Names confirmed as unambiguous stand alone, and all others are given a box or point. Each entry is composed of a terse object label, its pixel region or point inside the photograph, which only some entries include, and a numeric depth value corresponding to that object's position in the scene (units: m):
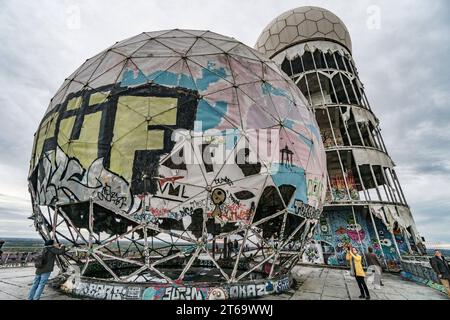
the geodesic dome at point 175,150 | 6.45
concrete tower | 17.06
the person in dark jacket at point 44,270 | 5.98
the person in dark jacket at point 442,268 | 7.92
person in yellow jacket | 7.33
